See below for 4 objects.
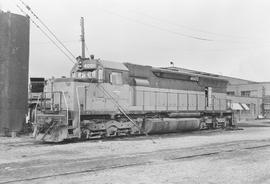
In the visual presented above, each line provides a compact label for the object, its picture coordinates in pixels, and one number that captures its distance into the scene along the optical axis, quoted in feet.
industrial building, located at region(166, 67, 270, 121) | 194.87
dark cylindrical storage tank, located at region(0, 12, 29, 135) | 62.28
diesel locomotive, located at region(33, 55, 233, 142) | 50.37
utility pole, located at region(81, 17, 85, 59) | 86.81
